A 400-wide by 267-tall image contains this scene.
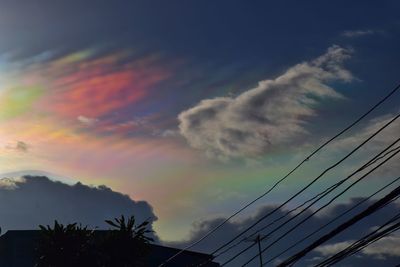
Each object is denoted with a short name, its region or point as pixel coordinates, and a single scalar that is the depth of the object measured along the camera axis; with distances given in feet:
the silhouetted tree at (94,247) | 97.19
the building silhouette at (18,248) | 195.21
